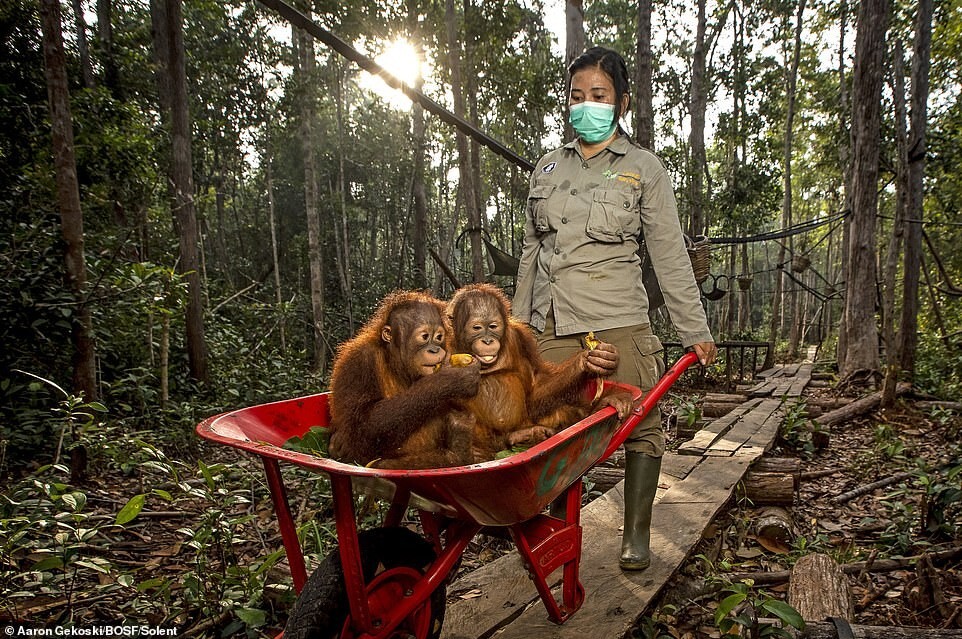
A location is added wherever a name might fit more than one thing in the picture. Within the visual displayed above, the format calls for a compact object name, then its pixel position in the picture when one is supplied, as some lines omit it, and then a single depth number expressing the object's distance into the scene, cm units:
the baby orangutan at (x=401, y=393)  161
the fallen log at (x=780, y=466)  424
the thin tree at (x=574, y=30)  672
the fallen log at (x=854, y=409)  631
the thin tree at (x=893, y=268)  645
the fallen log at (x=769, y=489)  376
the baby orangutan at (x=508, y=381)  199
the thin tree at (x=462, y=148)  848
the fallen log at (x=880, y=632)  179
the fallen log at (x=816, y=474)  457
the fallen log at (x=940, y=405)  614
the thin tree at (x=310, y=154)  1077
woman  245
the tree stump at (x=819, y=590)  223
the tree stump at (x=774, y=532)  330
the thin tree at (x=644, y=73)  840
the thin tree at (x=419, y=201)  1378
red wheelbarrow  144
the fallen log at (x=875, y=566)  272
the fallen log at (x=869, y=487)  402
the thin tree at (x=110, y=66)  789
